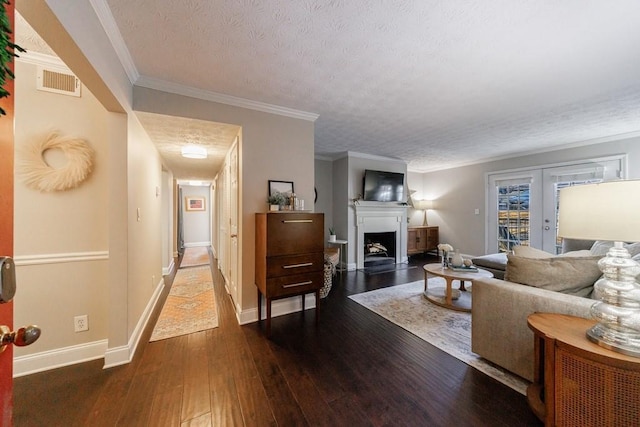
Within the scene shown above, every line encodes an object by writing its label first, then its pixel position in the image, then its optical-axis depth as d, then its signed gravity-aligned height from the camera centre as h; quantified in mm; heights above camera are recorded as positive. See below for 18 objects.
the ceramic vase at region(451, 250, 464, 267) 3073 -654
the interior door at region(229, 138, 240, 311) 2812 -154
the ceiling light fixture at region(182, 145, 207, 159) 3078 +801
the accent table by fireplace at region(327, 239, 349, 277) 4877 -998
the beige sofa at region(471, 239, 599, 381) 1480 -711
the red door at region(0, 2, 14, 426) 637 -21
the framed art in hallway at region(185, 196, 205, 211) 7980 +295
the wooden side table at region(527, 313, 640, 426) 1001 -781
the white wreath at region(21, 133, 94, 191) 1682 +347
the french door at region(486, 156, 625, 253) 4020 +256
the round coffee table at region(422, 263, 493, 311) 2816 -1097
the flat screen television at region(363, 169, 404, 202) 4957 +572
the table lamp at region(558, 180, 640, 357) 1034 -177
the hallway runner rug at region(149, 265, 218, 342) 2369 -1197
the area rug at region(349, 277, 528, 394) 1783 -1193
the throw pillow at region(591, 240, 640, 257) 2035 -359
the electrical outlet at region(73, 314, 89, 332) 1836 -888
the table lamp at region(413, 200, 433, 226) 6617 +216
